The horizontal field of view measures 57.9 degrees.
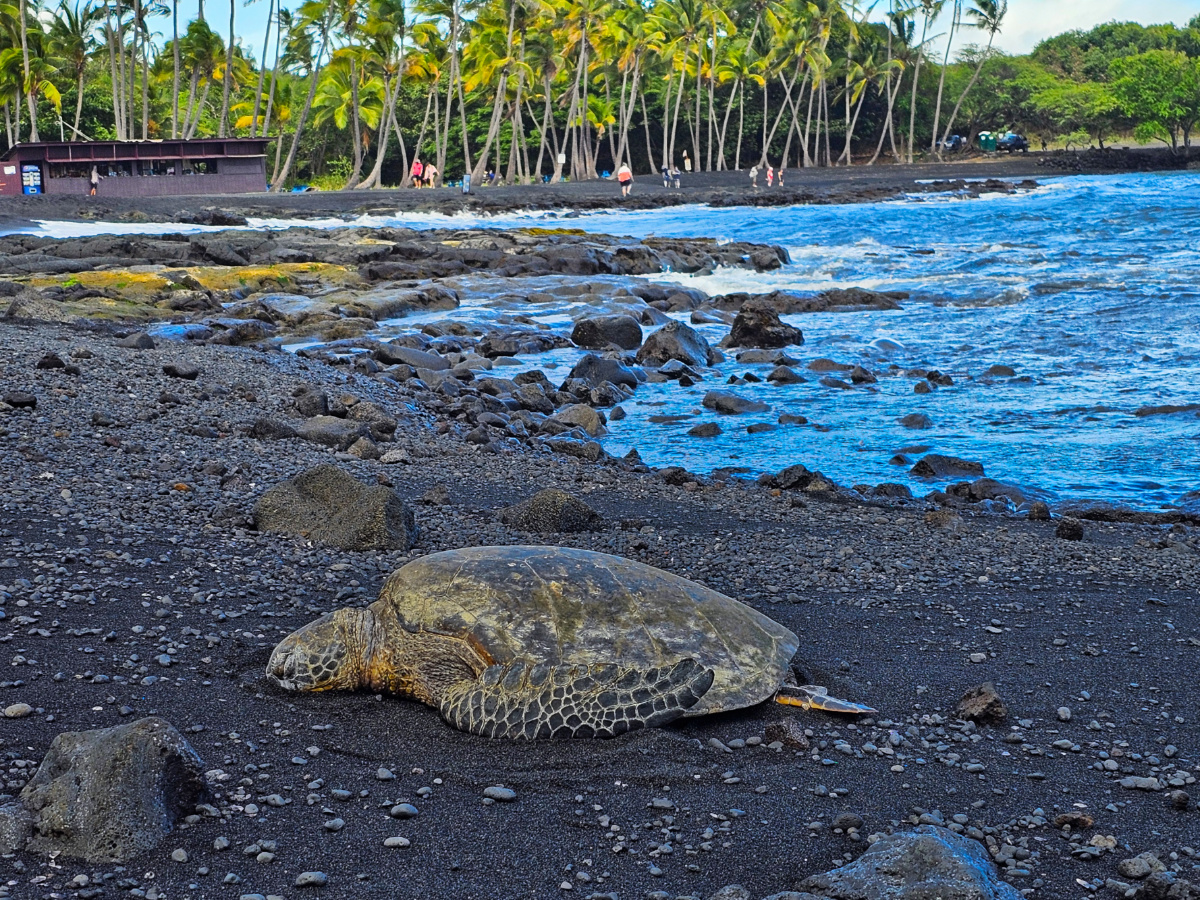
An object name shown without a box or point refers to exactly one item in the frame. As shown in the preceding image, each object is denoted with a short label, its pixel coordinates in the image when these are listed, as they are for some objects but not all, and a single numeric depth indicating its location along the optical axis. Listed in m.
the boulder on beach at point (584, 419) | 10.98
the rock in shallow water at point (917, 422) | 10.88
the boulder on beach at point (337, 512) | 5.62
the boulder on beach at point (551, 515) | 6.40
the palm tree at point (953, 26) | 68.38
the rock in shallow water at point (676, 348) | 14.59
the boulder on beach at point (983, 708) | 4.07
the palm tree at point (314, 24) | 46.03
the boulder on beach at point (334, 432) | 8.26
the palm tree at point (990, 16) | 67.19
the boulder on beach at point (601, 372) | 13.23
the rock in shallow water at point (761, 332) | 15.77
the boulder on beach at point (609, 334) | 15.66
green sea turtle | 3.85
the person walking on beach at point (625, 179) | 50.22
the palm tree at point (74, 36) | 52.16
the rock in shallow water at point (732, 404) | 11.82
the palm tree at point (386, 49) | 47.38
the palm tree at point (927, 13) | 68.62
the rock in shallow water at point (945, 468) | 9.15
